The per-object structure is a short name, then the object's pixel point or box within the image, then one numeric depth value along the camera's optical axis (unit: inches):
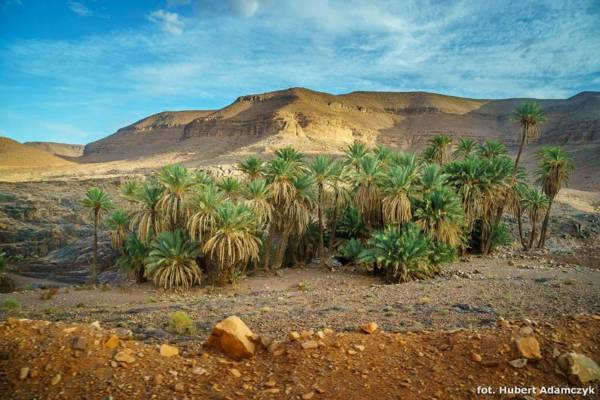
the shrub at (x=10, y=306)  521.7
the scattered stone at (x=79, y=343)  201.8
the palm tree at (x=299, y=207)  798.5
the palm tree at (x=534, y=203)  1174.3
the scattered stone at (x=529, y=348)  202.8
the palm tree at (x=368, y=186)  793.6
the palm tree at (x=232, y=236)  680.4
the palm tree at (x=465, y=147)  1101.9
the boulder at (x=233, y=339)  215.8
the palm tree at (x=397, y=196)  724.0
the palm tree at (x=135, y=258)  797.2
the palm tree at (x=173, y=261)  701.3
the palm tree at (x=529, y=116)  987.3
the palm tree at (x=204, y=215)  689.0
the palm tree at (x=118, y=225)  845.8
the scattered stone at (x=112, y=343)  210.8
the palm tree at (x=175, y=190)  730.8
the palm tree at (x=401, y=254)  673.6
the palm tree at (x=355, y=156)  897.4
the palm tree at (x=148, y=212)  754.2
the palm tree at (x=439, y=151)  1075.3
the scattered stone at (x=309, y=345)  215.6
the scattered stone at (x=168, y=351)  214.2
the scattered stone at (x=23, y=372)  182.1
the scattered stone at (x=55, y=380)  179.9
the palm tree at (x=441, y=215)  733.3
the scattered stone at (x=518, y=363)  198.4
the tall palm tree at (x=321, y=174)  813.9
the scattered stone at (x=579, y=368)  188.1
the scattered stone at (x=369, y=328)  245.3
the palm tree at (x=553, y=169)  1081.9
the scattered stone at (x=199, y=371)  196.4
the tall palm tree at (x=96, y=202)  826.8
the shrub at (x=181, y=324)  319.0
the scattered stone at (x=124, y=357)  198.2
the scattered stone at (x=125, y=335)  235.3
